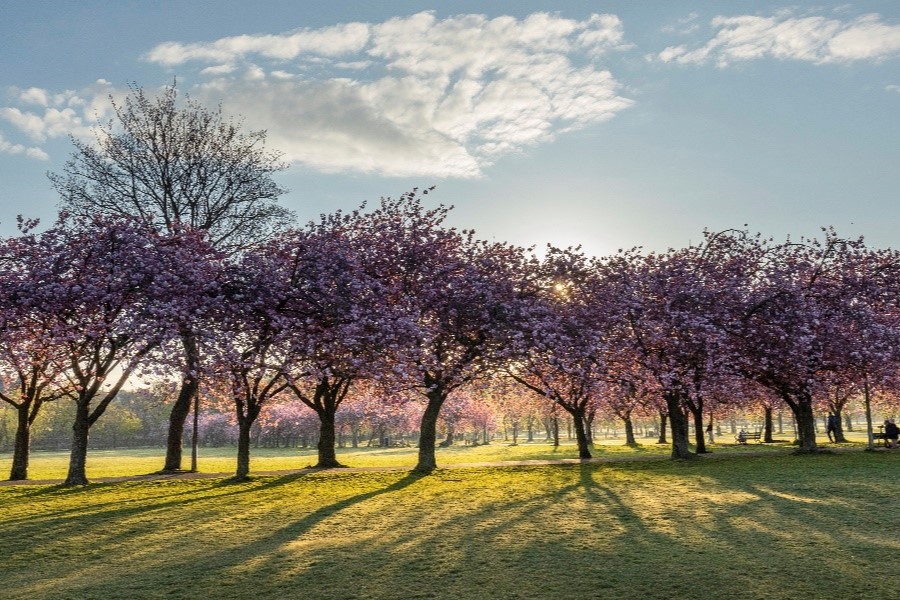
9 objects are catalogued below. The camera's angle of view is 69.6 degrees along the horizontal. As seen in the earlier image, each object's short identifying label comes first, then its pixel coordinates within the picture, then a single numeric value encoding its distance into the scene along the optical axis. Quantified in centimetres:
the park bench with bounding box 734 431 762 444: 5460
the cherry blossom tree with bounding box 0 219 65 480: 2444
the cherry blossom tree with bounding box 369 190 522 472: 2883
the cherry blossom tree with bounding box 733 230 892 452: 3294
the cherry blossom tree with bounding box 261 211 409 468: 2606
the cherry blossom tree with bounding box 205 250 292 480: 2522
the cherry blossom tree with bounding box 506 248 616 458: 2881
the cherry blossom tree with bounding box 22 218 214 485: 2419
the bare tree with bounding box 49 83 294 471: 3538
